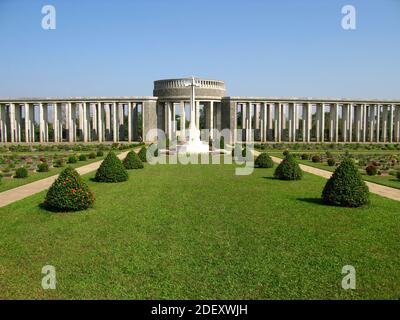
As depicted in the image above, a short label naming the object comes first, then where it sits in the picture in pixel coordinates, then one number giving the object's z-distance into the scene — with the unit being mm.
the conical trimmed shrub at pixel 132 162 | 28339
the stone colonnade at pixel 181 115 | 78750
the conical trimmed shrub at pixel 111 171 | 21547
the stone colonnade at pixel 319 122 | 76125
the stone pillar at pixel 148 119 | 76312
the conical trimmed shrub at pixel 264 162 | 29203
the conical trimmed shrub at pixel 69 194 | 14023
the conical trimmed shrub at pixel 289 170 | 22453
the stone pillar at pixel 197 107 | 76612
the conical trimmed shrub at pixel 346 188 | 14875
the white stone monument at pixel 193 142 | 45475
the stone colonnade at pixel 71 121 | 74250
